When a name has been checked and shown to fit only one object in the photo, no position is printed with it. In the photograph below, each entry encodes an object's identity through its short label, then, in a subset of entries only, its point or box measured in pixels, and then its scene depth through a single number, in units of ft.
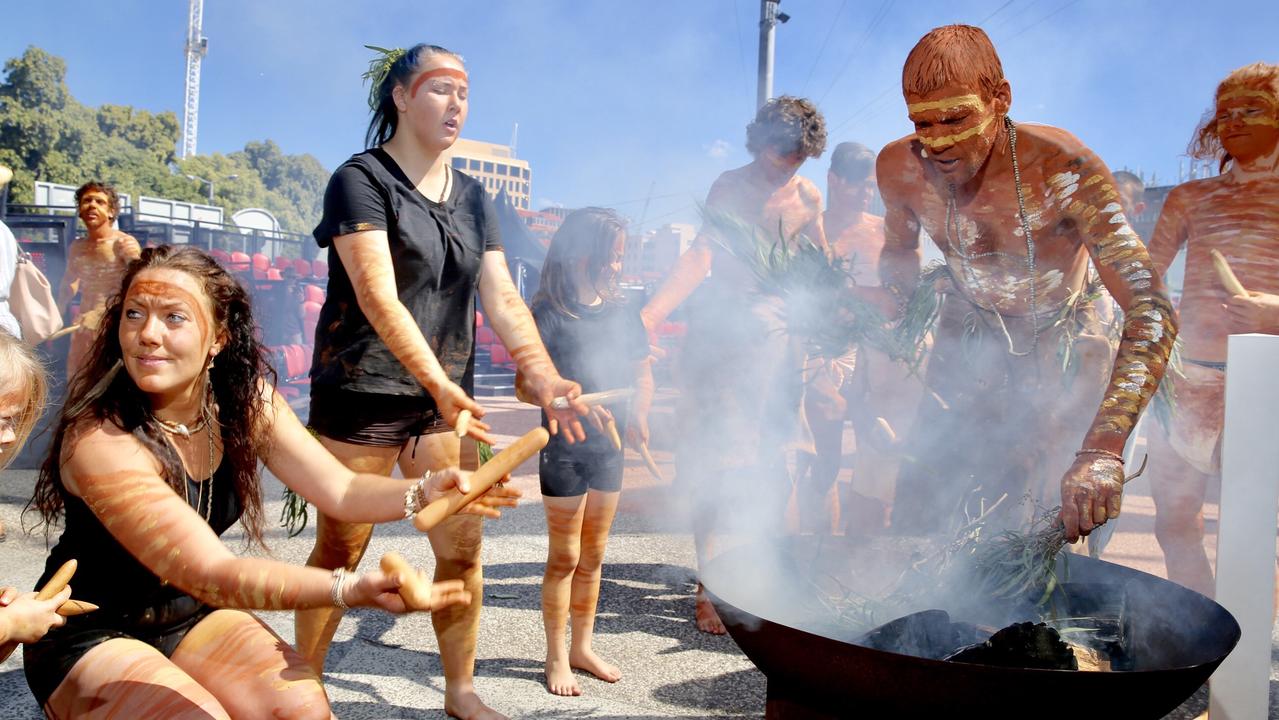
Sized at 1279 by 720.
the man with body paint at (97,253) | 18.45
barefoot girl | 9.68
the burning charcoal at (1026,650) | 5.42
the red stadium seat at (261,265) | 45.78
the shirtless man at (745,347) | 12.10
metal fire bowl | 4.86
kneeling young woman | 5.23
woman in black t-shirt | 7.66
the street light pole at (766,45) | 16.26
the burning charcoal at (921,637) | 6.21
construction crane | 233.55
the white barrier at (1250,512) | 6.61
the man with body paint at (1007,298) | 6.20
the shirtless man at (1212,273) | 9.21
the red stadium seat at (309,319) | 36.88
